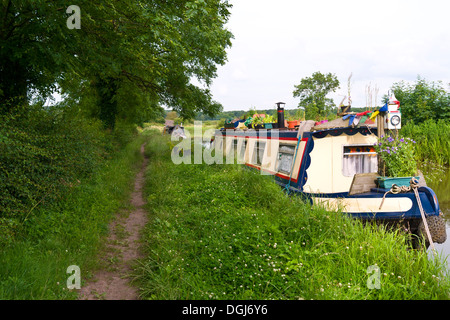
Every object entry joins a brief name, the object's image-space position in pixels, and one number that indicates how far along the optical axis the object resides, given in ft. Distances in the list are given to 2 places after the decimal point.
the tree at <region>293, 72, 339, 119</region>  95.09
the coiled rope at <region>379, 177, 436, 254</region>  15.81
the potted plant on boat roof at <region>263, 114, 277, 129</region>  26.86
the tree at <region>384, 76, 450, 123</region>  51.44
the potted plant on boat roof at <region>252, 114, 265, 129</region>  30.33
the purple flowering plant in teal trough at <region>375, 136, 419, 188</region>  16.42
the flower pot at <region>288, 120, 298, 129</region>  26.51
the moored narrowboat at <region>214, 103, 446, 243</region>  16.10
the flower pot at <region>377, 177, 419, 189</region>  16.19
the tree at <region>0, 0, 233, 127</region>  14.75
